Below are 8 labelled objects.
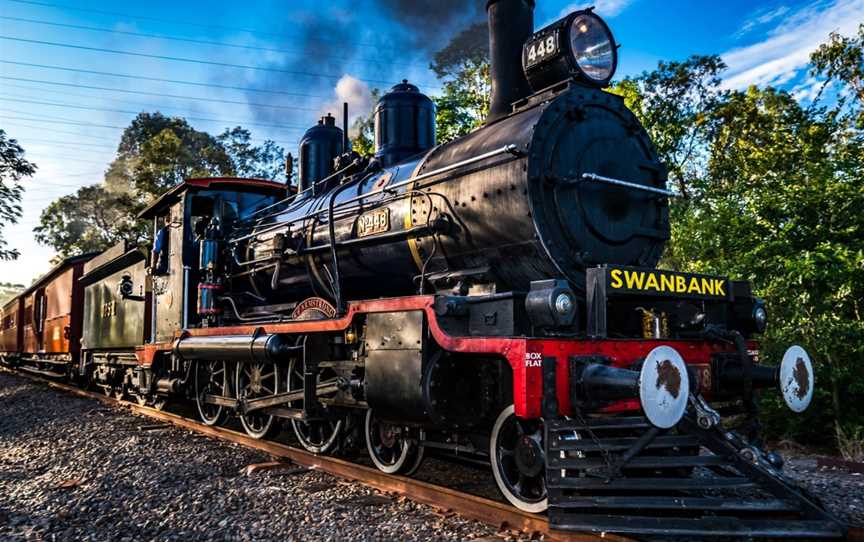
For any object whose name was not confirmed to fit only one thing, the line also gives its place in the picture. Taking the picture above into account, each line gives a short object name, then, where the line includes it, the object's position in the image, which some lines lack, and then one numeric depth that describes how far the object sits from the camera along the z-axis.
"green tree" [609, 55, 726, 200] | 18.39
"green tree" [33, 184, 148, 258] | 37.16
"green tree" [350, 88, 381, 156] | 19.91
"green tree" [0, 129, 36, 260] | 18.84
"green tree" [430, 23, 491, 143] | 16.95
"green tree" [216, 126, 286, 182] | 38.59
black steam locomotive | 3.31
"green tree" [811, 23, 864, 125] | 12.75
